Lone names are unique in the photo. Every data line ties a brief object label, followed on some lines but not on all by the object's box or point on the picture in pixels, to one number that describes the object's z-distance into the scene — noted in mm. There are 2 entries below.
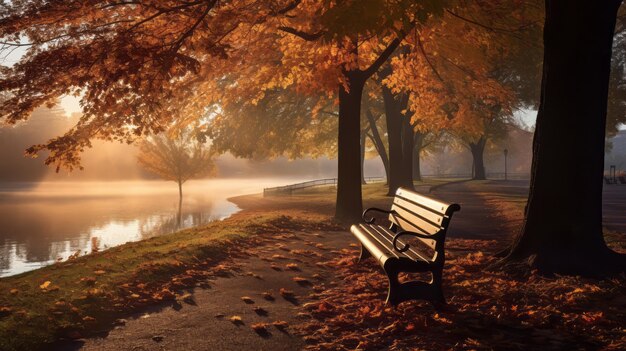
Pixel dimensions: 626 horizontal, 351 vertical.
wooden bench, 5323
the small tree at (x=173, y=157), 36000
